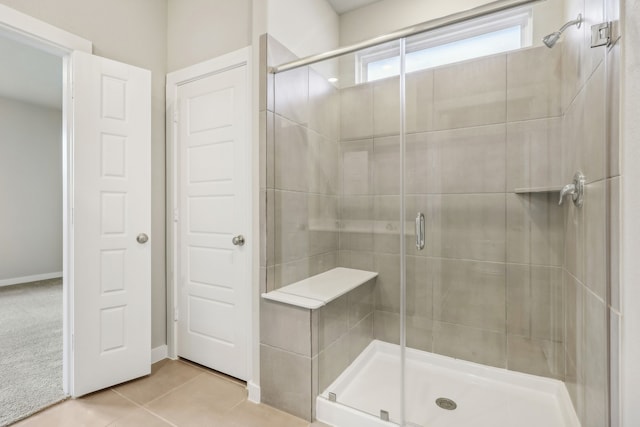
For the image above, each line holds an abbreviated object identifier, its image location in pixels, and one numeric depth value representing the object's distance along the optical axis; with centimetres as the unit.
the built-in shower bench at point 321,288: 171
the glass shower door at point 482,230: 175
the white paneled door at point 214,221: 204
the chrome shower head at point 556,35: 129
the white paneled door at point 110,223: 180
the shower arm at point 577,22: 128
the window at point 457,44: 168
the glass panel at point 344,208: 189
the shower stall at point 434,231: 166
